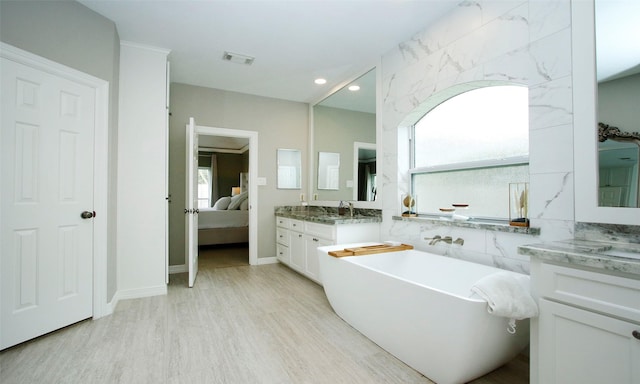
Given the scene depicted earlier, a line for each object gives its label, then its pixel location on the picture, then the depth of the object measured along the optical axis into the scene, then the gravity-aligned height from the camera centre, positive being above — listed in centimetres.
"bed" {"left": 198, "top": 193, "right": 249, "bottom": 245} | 537 -66
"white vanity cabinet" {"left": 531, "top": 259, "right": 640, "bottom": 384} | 102 -53
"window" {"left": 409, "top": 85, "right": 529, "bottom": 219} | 212 +38
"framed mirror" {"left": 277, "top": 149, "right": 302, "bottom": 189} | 457 +41
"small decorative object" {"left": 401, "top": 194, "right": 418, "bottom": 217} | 283 -12
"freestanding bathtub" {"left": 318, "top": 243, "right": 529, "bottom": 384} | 141 -72
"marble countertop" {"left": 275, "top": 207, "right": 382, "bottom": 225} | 301 -28
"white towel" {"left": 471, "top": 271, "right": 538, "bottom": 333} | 127 -48
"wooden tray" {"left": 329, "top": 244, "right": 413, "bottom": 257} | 237 -50
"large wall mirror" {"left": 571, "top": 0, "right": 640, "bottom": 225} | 145 +57
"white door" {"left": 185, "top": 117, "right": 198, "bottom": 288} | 319 -12
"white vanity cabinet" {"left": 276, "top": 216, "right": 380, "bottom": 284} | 302 -52
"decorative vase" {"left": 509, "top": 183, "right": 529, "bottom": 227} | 189 -7
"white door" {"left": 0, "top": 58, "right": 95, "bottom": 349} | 191 -8
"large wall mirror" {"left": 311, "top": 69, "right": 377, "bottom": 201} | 348 +83
